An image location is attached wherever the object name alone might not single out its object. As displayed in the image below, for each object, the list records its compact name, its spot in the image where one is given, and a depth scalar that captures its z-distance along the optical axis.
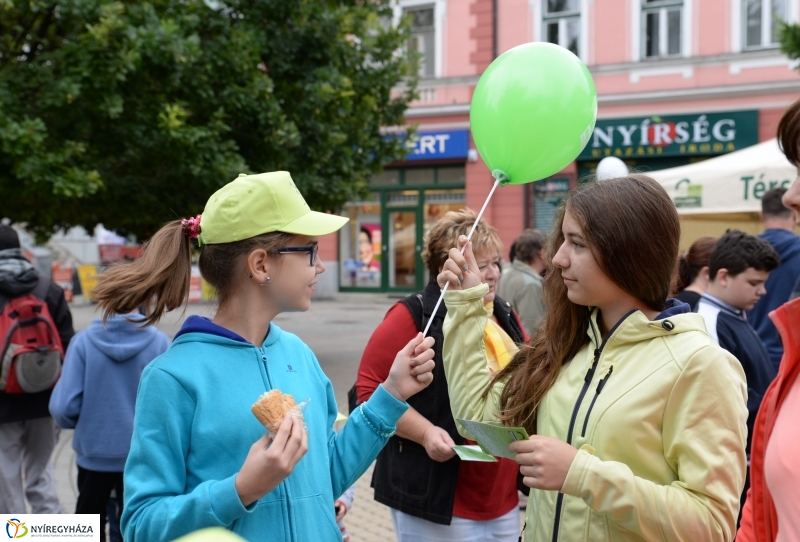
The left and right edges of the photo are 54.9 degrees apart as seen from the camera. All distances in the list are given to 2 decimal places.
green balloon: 2.44
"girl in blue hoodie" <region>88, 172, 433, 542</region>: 1.82
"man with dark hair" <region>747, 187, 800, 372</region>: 4.74
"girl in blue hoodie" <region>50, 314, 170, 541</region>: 4.18
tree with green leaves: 7.52
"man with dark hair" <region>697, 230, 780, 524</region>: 3.76
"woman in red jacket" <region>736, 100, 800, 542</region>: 1.65
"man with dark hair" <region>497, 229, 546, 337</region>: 6.09
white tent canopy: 7.03
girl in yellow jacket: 1.80
